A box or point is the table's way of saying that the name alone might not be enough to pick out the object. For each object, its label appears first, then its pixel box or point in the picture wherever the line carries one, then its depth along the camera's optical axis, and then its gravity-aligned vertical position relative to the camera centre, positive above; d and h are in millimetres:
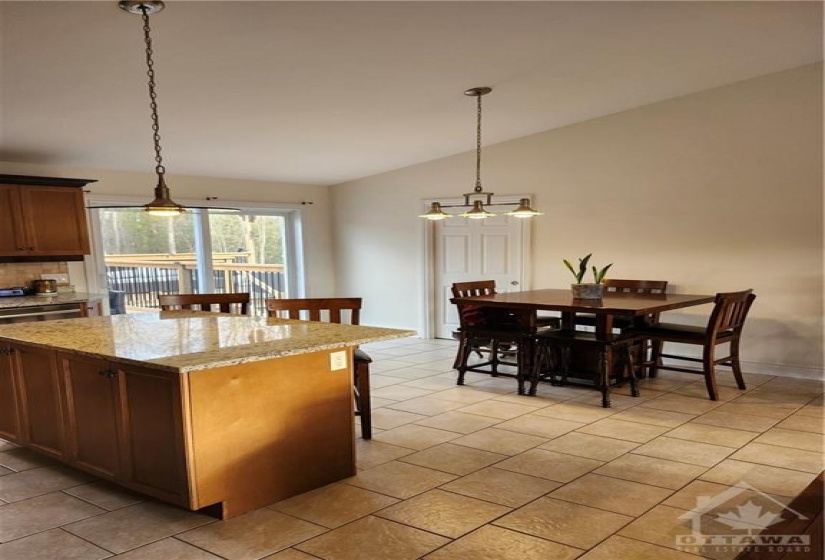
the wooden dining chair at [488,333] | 4594 -863
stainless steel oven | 4500 -632
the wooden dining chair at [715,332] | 4152 -835
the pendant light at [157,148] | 2584 +387
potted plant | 4469 -483
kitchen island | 2365 -785
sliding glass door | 6000 -248
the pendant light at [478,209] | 4484 +153
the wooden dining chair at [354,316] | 3418 -564
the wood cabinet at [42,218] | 4785 +148
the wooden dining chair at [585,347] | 4184 -1042
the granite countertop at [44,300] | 4539 -542
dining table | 4070 -596
